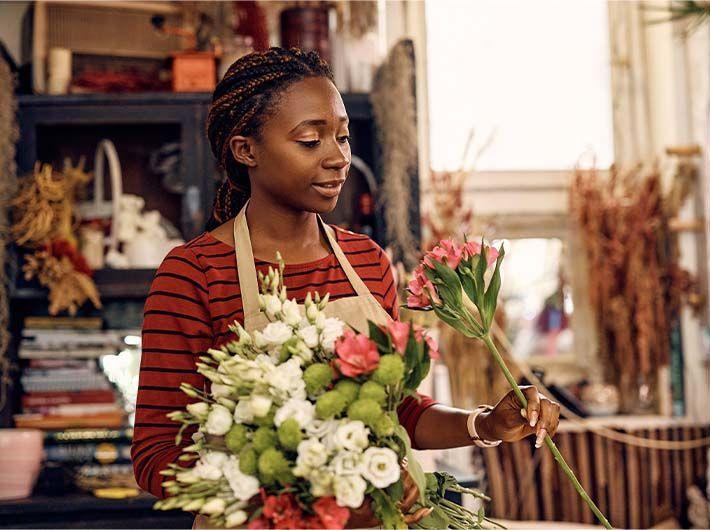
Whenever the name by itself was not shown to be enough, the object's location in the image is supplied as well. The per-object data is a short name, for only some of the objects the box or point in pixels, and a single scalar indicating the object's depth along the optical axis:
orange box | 3.19
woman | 1.39
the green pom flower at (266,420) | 1.10
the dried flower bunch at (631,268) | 3.89
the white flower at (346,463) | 1.06
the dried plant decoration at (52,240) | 3.00
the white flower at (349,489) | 1.05
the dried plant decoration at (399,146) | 3.03
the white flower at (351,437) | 1.06
